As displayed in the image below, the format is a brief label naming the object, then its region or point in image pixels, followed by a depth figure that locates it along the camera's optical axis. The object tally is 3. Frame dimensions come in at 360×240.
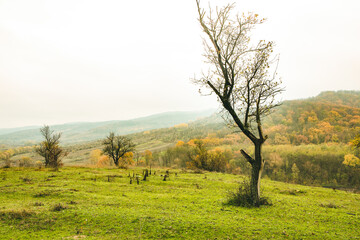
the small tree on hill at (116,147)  51.86
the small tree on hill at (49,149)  45.13
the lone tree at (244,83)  10.58
